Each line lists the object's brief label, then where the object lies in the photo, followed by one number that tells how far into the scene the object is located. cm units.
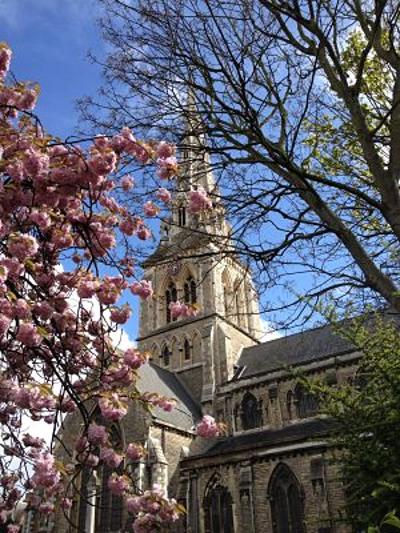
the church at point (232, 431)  1717
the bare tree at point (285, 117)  622
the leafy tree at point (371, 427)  655
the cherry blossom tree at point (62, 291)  389
